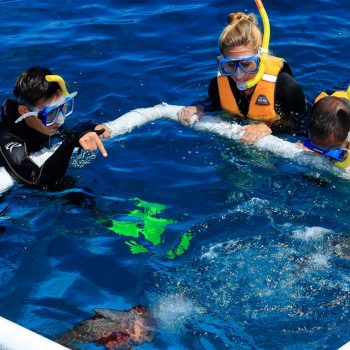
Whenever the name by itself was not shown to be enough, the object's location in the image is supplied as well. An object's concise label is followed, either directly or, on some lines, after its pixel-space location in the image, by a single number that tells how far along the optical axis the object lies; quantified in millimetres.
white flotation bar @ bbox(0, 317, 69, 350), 2812
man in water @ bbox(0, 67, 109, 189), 4840
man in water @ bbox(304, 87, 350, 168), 4836
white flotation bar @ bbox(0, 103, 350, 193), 5133
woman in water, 5633
